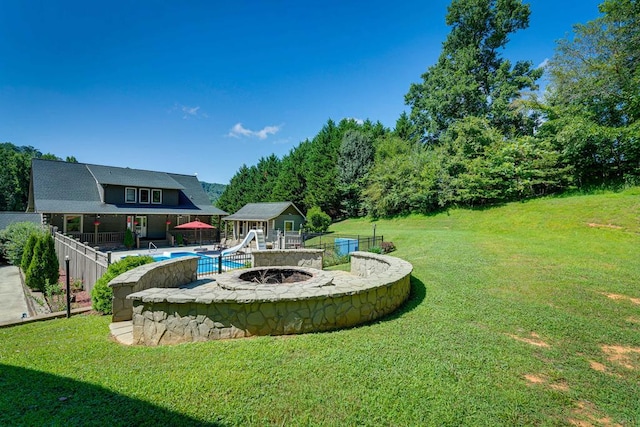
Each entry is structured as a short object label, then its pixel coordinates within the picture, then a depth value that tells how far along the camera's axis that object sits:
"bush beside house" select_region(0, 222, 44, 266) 12.25
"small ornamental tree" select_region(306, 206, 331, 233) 25.88
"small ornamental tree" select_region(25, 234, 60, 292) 9.01
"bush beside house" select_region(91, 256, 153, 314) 5.96
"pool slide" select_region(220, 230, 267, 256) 15.74
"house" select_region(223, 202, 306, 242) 24.64
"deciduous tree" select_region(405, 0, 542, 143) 25.62
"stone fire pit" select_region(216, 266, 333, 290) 5.89
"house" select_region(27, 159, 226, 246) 17.92
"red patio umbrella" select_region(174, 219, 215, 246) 19.81
